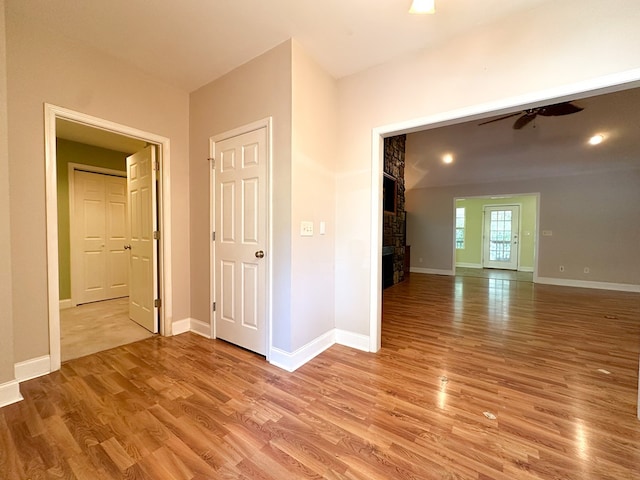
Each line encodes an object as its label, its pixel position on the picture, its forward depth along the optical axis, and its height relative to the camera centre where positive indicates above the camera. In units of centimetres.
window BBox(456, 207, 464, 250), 905 +21
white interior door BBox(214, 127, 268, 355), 234 -6
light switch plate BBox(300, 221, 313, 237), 225 +4
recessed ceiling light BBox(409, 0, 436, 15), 154 +139
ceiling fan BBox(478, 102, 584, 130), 336 +168
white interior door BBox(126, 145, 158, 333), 285 -8
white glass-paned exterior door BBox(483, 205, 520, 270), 823 -9
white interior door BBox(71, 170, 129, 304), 405 -9
